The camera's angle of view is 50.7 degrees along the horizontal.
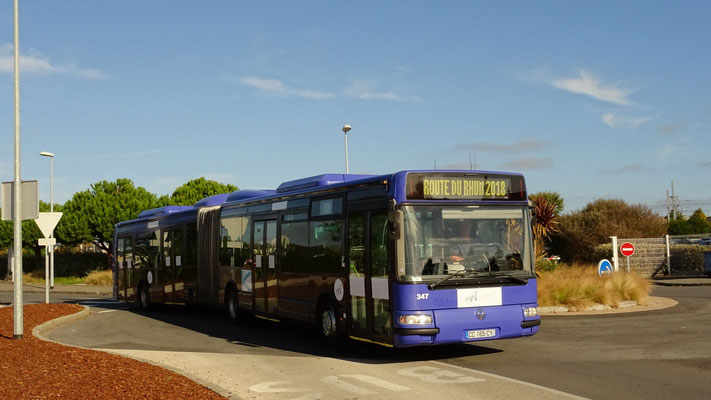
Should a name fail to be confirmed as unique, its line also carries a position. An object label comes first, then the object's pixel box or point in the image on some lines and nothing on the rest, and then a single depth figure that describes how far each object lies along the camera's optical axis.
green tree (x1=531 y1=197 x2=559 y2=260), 24.98
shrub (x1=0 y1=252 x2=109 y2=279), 59.28
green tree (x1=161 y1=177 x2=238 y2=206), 61.75
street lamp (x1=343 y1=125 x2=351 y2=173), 35.38
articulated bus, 11.05
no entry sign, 26.75
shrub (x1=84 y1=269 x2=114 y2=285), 47.50
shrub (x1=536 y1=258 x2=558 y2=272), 23.73
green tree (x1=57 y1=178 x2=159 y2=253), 57.69
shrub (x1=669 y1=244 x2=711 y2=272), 37.09
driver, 11.23
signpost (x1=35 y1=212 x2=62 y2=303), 22.64
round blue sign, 23.64
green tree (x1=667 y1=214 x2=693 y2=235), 77.45
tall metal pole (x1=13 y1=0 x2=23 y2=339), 14.64
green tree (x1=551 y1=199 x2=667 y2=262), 47.62
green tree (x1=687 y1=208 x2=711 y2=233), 78.15
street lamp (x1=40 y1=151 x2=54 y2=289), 49.84
